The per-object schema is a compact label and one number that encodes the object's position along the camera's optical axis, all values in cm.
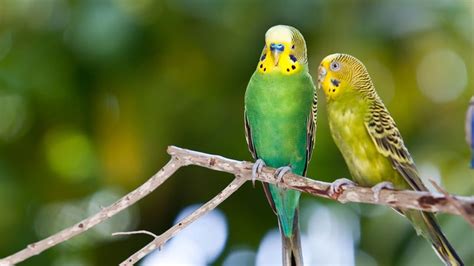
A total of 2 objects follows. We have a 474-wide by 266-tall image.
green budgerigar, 425
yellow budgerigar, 438
